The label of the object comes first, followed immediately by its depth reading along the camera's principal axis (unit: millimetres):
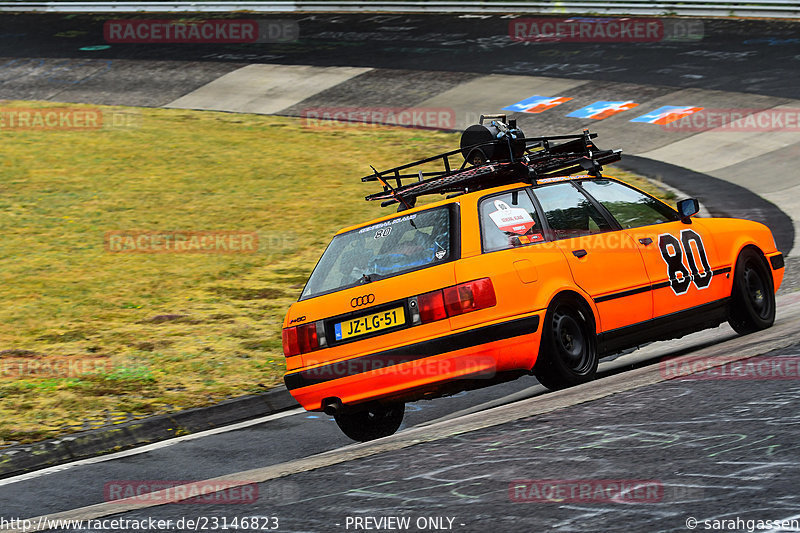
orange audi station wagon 13219
